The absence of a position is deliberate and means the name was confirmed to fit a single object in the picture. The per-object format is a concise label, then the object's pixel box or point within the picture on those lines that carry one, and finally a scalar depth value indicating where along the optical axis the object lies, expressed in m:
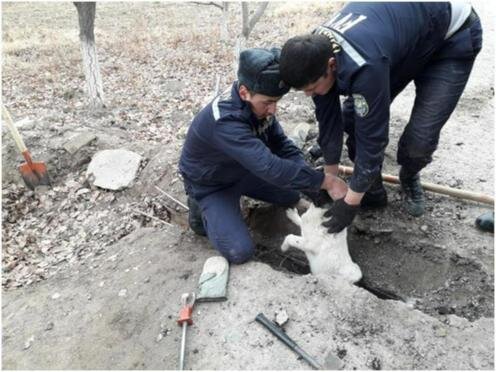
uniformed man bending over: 2.41
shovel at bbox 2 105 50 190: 4.74
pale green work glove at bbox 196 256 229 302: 2.91
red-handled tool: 2.60
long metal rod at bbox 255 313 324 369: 2.48
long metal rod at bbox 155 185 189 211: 4.28
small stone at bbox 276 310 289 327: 2.72
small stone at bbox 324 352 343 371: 2.45
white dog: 3.13
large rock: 4.73
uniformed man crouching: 2.73
